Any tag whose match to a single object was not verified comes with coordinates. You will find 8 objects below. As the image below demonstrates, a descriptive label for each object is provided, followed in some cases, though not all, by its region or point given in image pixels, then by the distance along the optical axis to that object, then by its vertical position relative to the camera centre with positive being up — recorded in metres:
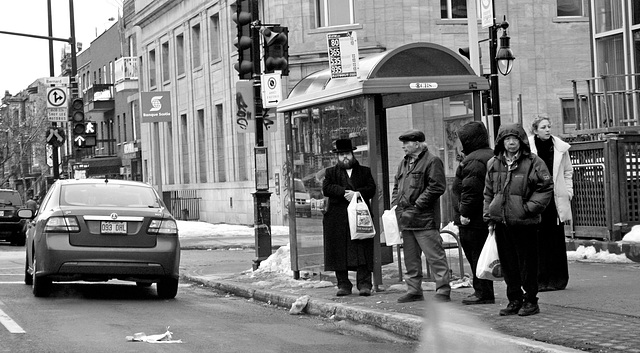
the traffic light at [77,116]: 30.91 +2.70
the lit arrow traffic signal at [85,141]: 30.98 +1.98
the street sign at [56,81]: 35.72 +4.30
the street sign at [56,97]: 34.97 +3.70
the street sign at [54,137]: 34.66 +2.36
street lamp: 22.22 +2.76
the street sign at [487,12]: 21.27 +3.59
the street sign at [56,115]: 34.78 +3.09
